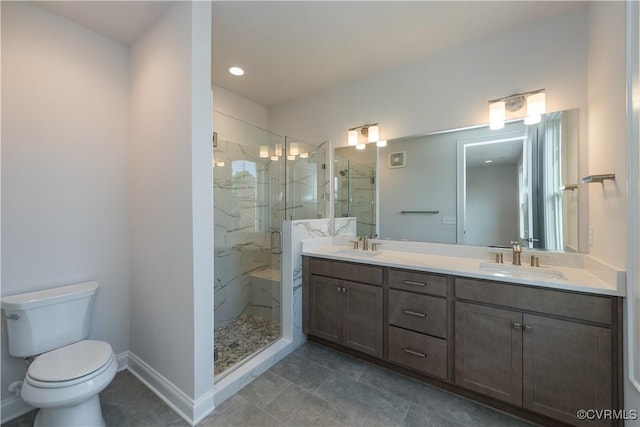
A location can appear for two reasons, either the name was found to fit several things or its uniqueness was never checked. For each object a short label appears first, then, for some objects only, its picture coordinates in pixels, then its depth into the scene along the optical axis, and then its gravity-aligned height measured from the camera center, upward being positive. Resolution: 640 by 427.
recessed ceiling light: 2.50 +1.44
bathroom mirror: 1.84 +0.23
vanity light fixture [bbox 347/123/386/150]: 2.57 +0.81
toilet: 1.25 -0.81
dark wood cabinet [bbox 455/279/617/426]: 1.30 -0.81
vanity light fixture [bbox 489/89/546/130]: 1.85 +0.80
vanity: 1.32 -0.72
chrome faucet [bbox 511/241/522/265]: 1.88 -0.31
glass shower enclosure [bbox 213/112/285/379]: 2.50 -0.22
